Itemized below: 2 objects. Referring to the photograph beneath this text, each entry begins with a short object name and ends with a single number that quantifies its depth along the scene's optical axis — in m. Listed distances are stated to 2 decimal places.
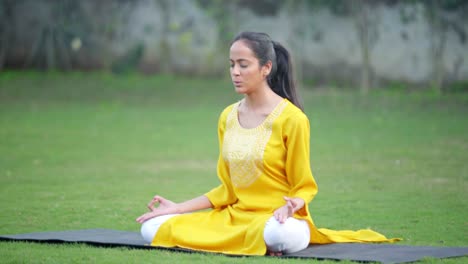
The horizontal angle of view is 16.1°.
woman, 10.46
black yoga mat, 10.00
